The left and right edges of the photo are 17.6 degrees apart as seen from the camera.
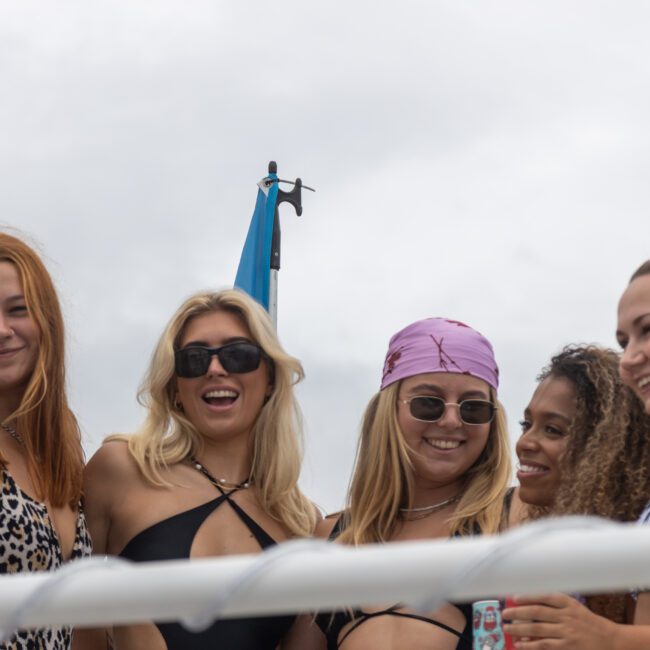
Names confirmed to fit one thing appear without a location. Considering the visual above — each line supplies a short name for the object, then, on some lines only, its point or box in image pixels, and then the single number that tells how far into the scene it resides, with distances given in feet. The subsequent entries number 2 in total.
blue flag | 16.88
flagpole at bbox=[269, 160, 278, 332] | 16.42
